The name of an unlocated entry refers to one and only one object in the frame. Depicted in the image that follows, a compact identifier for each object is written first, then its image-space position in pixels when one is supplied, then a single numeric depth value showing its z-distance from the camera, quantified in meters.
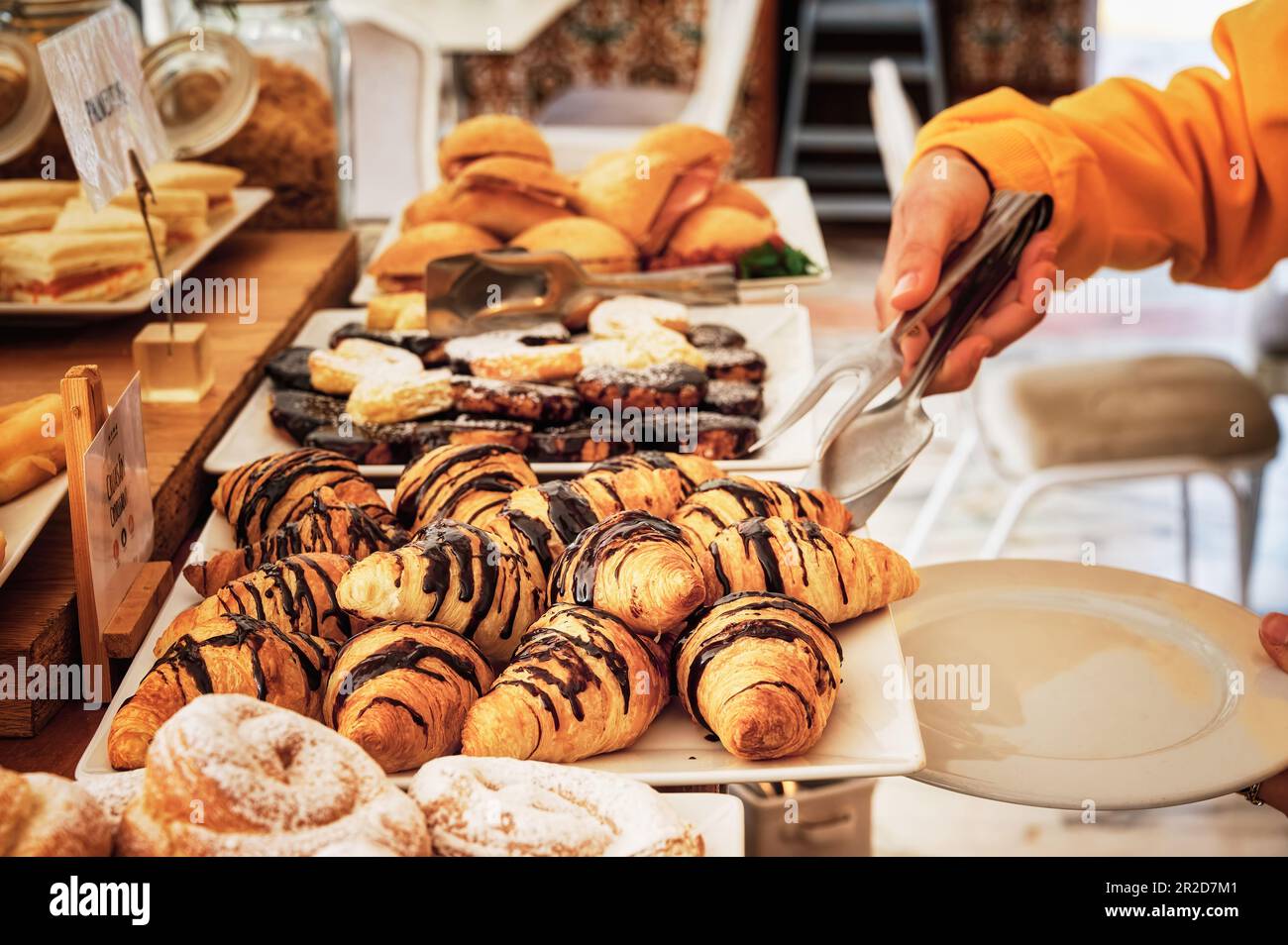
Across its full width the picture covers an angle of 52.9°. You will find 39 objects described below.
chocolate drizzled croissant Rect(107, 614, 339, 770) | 0.80
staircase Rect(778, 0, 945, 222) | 6.11
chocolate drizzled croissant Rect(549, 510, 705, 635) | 0.85
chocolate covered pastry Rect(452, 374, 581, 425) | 1.39
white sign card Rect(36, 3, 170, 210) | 1.24
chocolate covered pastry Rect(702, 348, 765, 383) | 1.55
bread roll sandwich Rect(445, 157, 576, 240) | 1.95
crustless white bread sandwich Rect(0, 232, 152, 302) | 1.54
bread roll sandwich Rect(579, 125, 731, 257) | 1.96
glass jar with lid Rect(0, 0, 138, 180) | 1.79
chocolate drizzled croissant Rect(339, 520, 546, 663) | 0.86
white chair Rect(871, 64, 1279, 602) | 2.51
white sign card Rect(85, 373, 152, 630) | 0.95
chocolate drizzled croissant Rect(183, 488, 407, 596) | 0.99
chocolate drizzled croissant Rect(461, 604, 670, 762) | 0.79
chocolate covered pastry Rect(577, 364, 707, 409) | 1.41
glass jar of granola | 2.12
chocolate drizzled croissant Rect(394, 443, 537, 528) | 1.06
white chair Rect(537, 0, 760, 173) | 3.69
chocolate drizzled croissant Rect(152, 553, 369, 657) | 0.90
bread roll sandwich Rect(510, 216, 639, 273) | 1.86
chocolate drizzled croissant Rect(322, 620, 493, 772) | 0.77
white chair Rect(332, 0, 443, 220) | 3.46
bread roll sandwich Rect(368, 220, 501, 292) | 1.84
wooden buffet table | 0.95
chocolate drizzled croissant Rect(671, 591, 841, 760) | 0.80
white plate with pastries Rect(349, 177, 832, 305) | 1.89
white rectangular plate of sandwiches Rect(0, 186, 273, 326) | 1.53
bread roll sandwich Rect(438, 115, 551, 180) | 2.02
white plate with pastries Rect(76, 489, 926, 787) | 0.81
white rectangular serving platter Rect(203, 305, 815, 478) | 1.33
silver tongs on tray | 1.66
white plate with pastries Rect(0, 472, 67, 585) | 0.97
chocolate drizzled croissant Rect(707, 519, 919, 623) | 0.92
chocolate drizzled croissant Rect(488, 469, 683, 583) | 0.96
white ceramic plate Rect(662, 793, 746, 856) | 0.72
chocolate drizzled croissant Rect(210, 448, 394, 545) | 1.11
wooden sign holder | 0.92
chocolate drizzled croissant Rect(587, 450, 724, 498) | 1.08
